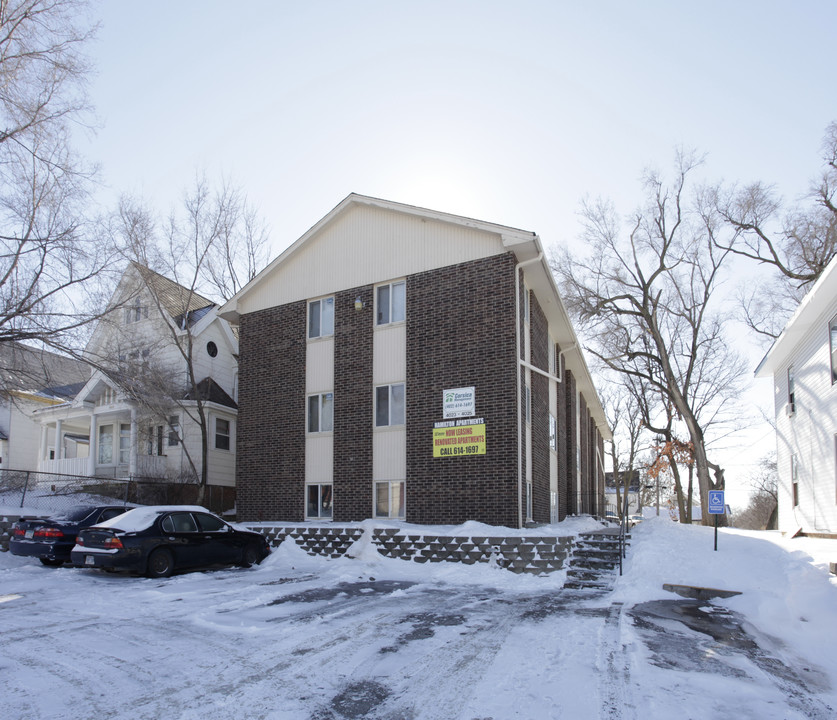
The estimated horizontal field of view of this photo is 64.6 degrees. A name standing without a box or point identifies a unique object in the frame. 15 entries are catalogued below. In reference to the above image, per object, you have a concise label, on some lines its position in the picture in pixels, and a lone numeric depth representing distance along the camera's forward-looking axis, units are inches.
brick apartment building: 644.1
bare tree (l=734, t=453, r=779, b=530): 2400.3
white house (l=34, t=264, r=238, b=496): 975.6
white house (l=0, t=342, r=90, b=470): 619.5
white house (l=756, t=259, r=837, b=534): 671.1
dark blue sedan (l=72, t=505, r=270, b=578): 489.7
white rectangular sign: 650.8
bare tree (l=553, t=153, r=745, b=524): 1157.7
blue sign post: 591.2
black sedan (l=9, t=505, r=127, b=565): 553.6
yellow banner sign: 639.1
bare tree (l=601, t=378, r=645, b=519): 2058.3
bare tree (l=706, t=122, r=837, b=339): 1104.2
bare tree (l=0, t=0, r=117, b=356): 593.0
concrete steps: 491.8
